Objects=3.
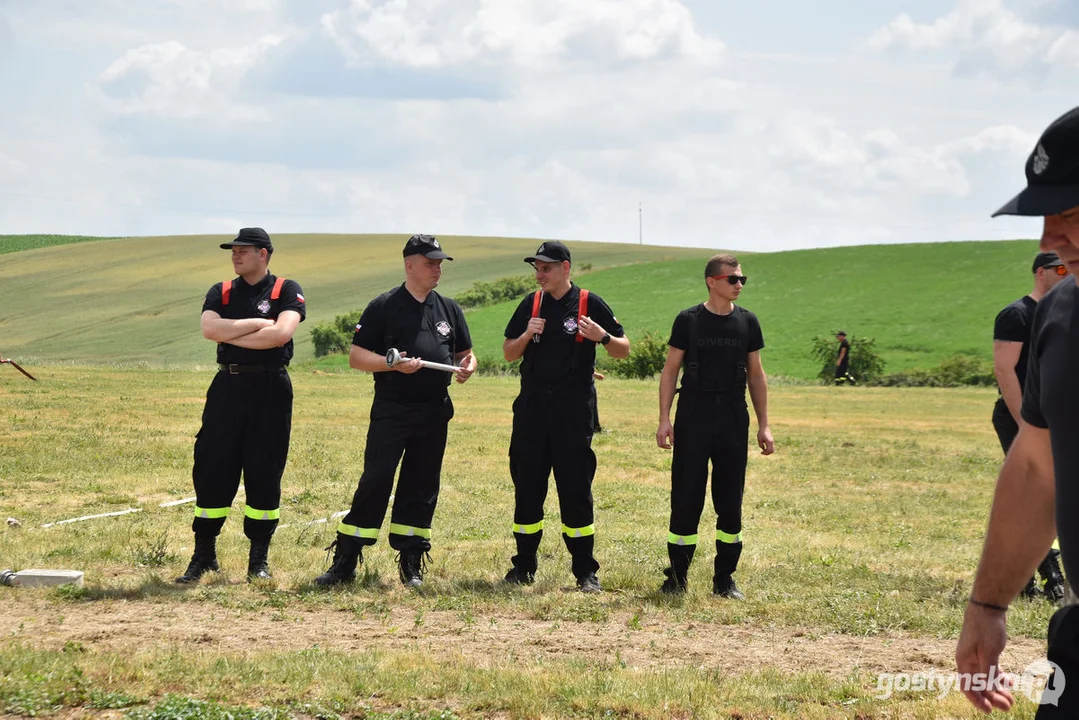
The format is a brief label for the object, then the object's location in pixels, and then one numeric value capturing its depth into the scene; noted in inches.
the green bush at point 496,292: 2915.8
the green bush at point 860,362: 1962.4
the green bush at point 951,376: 1913.1
